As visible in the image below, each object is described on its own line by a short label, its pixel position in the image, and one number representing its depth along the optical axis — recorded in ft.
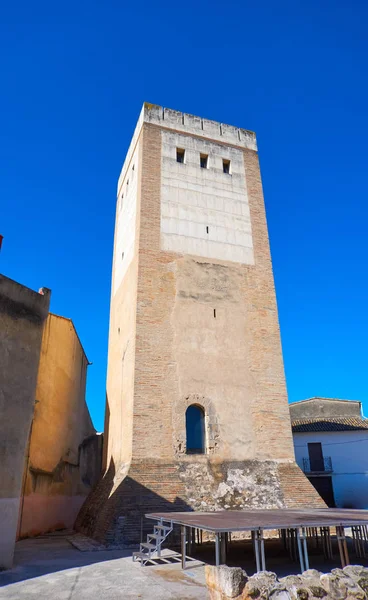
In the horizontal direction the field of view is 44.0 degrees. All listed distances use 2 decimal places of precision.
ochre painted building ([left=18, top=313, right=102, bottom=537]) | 42.42
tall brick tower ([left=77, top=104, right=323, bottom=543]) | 36.19
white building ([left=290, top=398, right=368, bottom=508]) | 72.74
